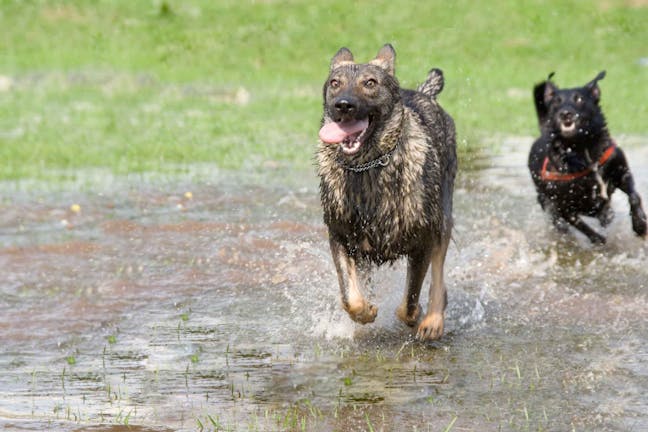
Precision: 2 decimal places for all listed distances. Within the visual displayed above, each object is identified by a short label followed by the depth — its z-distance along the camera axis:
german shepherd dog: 11.62
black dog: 17.41
